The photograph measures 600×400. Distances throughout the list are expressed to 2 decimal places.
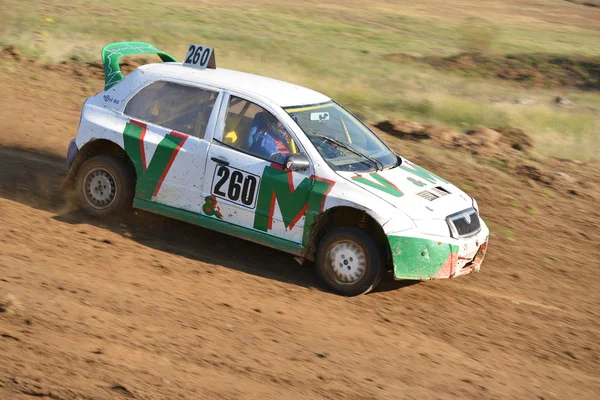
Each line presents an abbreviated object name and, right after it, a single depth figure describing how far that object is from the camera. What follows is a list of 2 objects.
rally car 14.10
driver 14.80
